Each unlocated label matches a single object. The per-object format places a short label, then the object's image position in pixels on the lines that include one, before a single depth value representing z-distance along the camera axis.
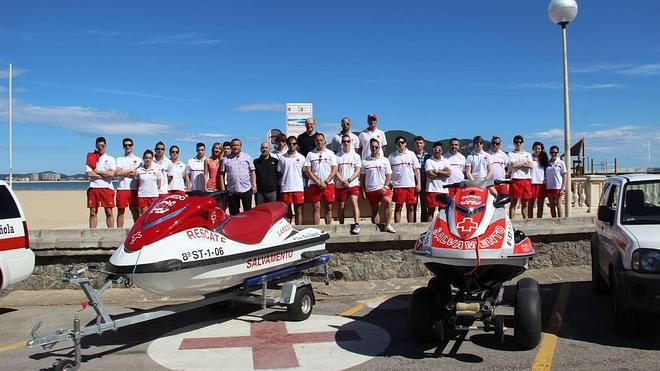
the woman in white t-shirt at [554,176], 12.18
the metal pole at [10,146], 12.15
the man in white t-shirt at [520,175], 11.68
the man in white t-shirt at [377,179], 10.13
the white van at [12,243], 6.94
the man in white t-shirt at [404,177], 10.38
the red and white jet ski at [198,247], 5.50
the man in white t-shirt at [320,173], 10.21
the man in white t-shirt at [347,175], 10.26
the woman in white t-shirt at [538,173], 12.11
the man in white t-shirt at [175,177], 11.27
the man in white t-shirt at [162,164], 11.14
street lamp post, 12.26
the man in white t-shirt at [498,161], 11.36
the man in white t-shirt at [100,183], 10.52
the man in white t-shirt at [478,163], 11.09
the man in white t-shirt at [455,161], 10.69
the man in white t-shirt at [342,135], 11.16
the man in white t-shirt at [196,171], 11.23
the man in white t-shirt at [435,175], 10.60
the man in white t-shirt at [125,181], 10.85
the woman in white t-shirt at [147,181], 10.84
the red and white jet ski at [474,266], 5.27
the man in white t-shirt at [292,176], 10.25
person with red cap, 11.29
